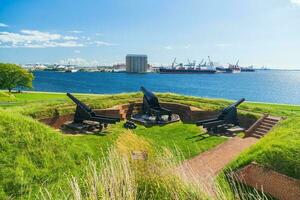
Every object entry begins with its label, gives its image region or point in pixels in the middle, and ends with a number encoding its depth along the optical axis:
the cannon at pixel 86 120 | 17.27
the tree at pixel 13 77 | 51.00
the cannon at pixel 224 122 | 16.97
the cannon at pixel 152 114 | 19.44
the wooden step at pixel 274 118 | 17.09
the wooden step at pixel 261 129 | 16.46
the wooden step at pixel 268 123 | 16.83
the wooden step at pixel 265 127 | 16.59
